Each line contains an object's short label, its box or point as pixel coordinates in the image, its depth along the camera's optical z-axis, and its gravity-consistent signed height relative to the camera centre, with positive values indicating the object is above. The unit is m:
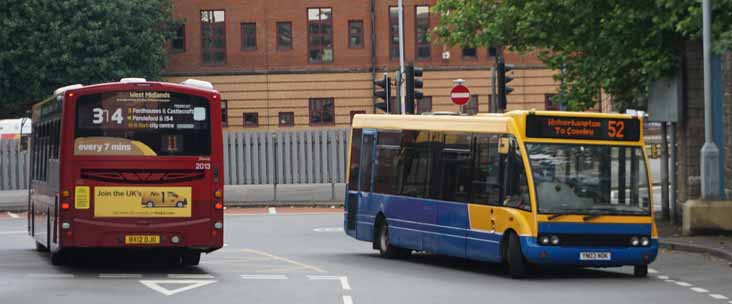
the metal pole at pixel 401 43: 60.14 +4.44
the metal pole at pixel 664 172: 35.03 -0.26
